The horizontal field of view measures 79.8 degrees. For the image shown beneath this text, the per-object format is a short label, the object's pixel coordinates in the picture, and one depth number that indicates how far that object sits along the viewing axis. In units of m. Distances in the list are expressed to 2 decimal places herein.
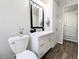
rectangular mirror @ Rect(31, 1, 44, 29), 1.58
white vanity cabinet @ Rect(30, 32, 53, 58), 1.24
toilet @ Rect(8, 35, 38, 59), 1.01
